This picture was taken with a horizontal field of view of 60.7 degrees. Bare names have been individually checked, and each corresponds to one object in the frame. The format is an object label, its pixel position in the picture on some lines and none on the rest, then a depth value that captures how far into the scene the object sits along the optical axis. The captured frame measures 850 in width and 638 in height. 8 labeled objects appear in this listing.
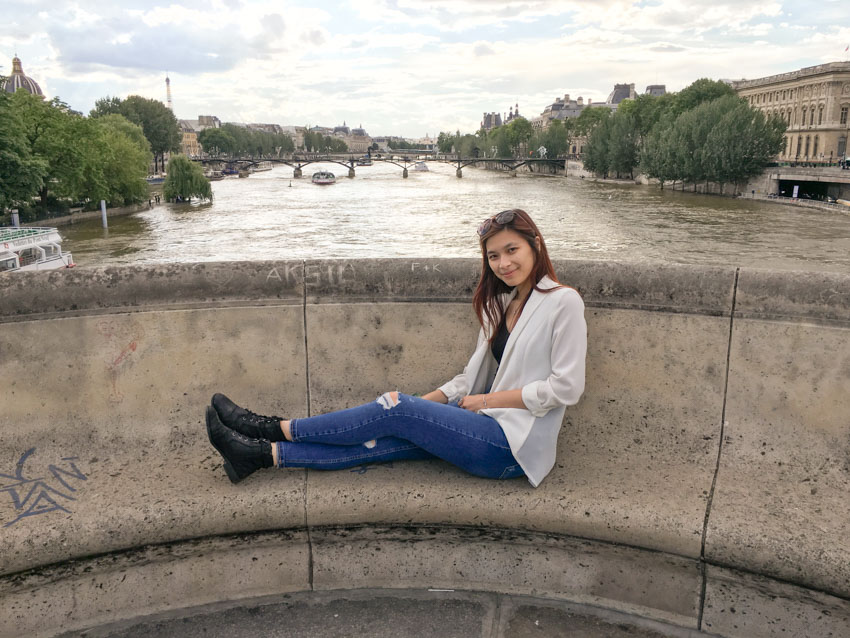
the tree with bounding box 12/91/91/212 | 38.40
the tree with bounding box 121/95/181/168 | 83.50
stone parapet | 2.11
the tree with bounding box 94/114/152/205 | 47.72
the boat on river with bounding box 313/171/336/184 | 86.56
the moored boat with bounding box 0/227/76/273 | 22.28
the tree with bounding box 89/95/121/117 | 82.78
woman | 2.27
